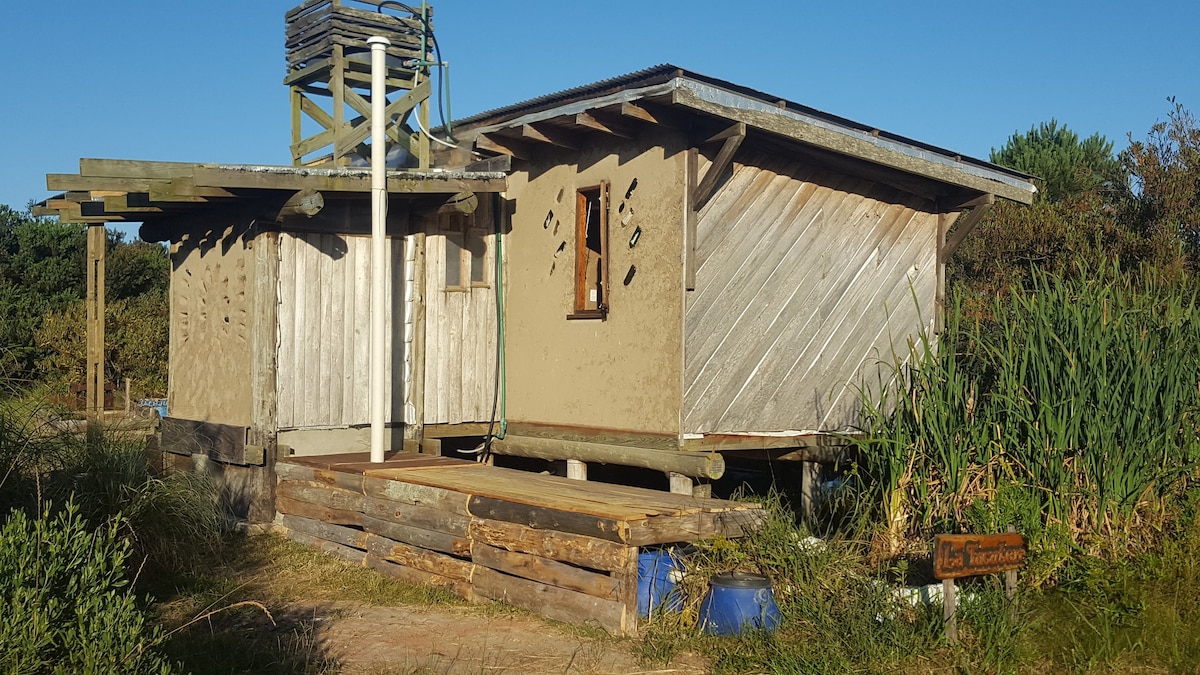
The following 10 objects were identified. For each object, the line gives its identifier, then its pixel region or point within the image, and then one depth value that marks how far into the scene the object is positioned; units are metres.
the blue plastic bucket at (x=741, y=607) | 6.81
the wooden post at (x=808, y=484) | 11.35
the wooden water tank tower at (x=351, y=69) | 12.29
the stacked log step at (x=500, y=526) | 7.29
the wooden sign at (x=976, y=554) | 6.12
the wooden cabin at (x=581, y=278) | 10.19
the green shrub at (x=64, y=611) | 5.20
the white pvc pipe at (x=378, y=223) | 10.19
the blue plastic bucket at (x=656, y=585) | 7.26
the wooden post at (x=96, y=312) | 12.94
